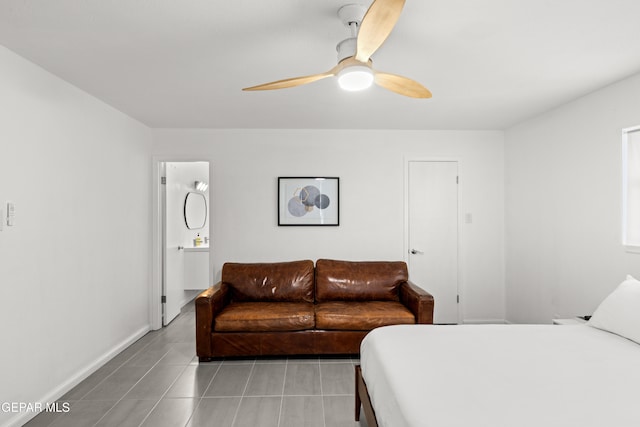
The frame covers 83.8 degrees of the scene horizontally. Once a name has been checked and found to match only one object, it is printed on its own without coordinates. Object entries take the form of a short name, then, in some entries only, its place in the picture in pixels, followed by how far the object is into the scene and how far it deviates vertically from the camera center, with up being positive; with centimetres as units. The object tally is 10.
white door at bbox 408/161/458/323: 448 -22
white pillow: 211 -61
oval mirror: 550 +9
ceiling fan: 147 +82
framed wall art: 441 +18
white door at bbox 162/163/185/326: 444 -39
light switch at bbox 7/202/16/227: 225 +2
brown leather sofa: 337 -93
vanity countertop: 546 -50
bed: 130 -73
